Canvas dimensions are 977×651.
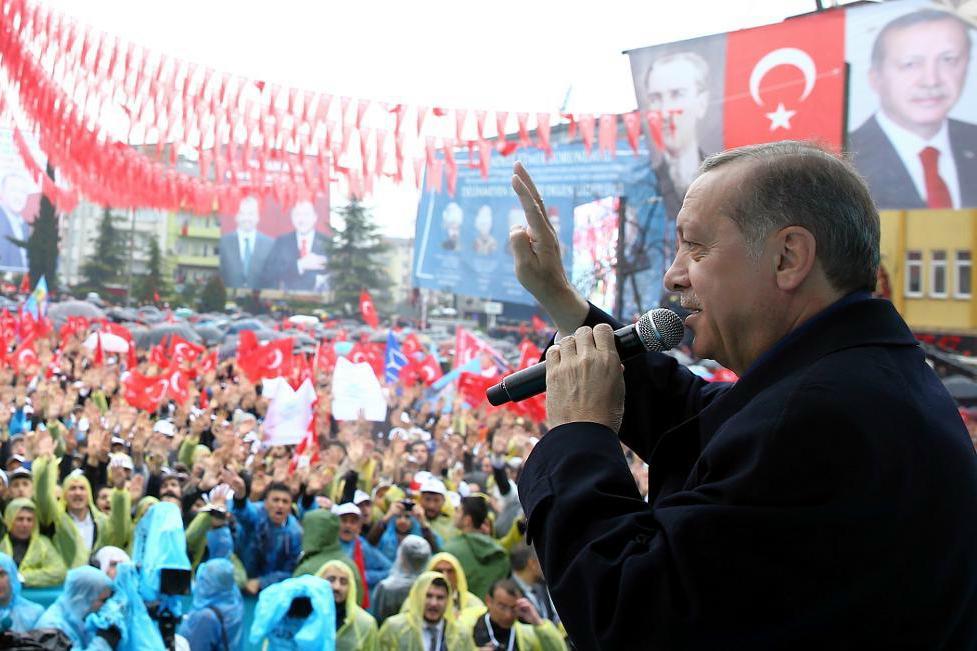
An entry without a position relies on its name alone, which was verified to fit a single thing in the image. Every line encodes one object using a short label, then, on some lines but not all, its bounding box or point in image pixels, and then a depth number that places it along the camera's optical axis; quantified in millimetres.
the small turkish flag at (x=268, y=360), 13367
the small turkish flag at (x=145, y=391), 12445
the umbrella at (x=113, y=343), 17656
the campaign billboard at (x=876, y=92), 13625
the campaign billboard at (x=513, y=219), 17562
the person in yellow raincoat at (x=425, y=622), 5938
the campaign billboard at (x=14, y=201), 19391
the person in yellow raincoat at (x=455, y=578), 6305
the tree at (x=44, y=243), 26859
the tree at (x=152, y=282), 34750
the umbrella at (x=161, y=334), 21797
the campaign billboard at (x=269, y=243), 25359
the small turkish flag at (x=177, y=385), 12781
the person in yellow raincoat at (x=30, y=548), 7477
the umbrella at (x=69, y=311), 23517
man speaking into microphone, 1110
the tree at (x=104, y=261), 34156
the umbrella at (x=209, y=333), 26434
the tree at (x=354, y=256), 31344
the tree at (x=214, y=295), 33281
